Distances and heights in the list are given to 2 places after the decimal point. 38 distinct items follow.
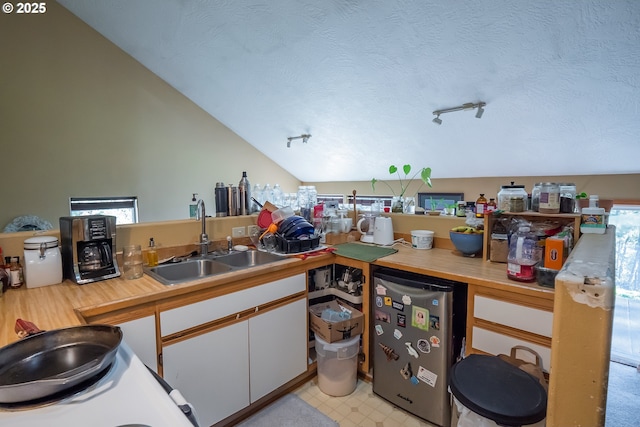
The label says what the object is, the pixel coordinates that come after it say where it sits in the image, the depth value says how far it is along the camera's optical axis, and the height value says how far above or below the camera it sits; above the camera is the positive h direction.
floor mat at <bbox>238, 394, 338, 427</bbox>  1.70 -1.27
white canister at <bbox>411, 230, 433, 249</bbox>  2.17 -0.34
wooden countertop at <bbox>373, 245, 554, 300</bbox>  1.38 -0.41
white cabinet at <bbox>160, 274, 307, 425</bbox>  1.42 -0.79
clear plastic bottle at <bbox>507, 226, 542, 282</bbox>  1.42 -0.31
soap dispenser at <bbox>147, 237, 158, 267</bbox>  1.72 -0.36
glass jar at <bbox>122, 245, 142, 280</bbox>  1.55 -0.36
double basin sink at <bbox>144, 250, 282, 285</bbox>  1.72 -0.44
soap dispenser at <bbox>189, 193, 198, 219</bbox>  2.11 -0.11
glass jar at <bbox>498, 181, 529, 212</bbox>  1.74 -0.04
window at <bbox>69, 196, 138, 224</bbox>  3.82 -0.16
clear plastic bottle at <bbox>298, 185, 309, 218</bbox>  2.82 -0.04
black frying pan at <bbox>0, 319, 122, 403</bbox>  0.65 -0.41
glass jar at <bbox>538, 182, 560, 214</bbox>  1.60 -0.04
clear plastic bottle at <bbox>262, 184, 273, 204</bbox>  2.64 -0.01
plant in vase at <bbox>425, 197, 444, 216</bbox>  2.40 -0.16
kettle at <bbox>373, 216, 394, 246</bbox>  2.28 -0.29
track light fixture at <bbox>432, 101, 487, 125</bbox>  3.22 +0.91
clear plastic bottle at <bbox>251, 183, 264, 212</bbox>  2.60 -0.01
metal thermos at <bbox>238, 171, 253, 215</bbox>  2.32 -0.03
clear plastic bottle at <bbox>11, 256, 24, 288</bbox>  1.37 -0.36
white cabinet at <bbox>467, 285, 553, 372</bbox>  1.33 -0.60
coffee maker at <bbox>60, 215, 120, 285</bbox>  1.46 -0.26
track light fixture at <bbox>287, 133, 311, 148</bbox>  4.92 +0.90
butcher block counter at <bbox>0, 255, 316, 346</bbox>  1.06 -0.42
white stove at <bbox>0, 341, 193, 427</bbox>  0.61 -0.45
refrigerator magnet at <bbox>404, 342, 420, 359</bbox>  1.68 -0.87
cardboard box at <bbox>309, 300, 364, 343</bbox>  1.83 -0.82
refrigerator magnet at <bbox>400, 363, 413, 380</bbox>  1.72 -1.01
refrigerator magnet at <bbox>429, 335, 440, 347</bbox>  1.59 -0.77
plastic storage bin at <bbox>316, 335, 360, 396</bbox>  1.88 -1.08
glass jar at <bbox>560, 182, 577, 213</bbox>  1.62 -0.05
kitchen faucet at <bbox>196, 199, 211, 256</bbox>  1.98 -0.24
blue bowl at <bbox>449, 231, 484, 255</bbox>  1.87 -0.31
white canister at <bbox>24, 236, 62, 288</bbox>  1.37 -0.31
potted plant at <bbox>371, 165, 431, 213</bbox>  2.53 -0.07
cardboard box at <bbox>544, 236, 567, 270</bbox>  1.36 -0.27
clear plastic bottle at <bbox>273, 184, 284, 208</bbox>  2.65 -0.04
